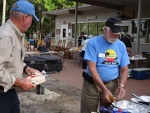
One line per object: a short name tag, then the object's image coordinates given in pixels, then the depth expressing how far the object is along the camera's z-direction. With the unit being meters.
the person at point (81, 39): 16.28
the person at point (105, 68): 2.77
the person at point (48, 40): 20.76
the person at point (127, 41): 11.15
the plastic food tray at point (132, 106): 2.23
